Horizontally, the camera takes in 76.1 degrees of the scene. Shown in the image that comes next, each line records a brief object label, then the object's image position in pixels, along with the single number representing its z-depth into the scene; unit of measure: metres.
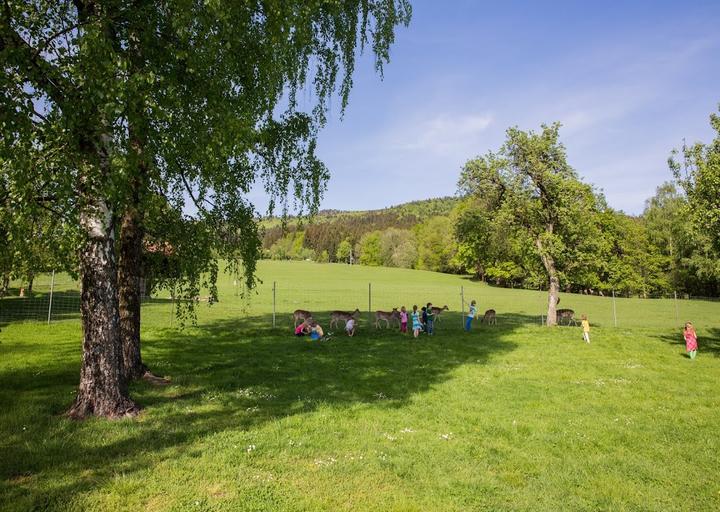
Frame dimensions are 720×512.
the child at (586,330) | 23.58
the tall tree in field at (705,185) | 20.42
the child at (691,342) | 19.72
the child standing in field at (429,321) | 25.95
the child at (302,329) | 23.75
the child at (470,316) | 28.23
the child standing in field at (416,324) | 24.66
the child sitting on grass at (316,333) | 22.55
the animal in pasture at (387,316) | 27.55
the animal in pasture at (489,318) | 32.31
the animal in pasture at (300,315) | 26.19
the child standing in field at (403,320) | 26.11
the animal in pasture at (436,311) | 32.88
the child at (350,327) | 24.86
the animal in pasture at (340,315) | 26.62
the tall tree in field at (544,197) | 29.88
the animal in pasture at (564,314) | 32.09
